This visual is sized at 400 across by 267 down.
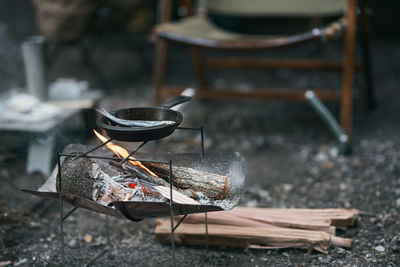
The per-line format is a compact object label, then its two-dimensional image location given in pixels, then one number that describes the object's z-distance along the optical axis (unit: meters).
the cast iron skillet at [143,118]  3.93
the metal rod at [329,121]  4.75
